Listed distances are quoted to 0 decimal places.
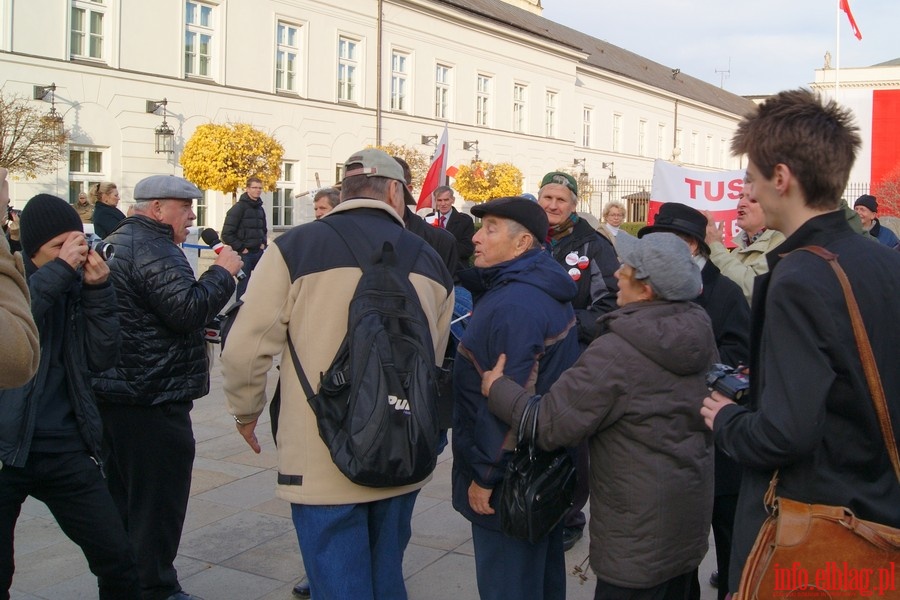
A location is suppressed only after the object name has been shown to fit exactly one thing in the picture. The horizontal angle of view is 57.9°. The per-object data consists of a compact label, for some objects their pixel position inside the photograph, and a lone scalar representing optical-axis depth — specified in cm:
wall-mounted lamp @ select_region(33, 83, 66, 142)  1667
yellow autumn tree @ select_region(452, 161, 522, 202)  2655
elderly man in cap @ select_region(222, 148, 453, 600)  279
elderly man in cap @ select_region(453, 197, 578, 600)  299
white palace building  2011
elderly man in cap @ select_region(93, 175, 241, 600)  373
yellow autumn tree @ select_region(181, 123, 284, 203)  1930
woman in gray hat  266
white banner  776
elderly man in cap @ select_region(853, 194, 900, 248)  871
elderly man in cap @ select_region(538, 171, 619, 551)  474
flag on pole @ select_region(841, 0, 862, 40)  2467
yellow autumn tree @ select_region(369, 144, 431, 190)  2621
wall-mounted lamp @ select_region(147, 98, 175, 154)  2106
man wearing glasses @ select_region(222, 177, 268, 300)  1264
